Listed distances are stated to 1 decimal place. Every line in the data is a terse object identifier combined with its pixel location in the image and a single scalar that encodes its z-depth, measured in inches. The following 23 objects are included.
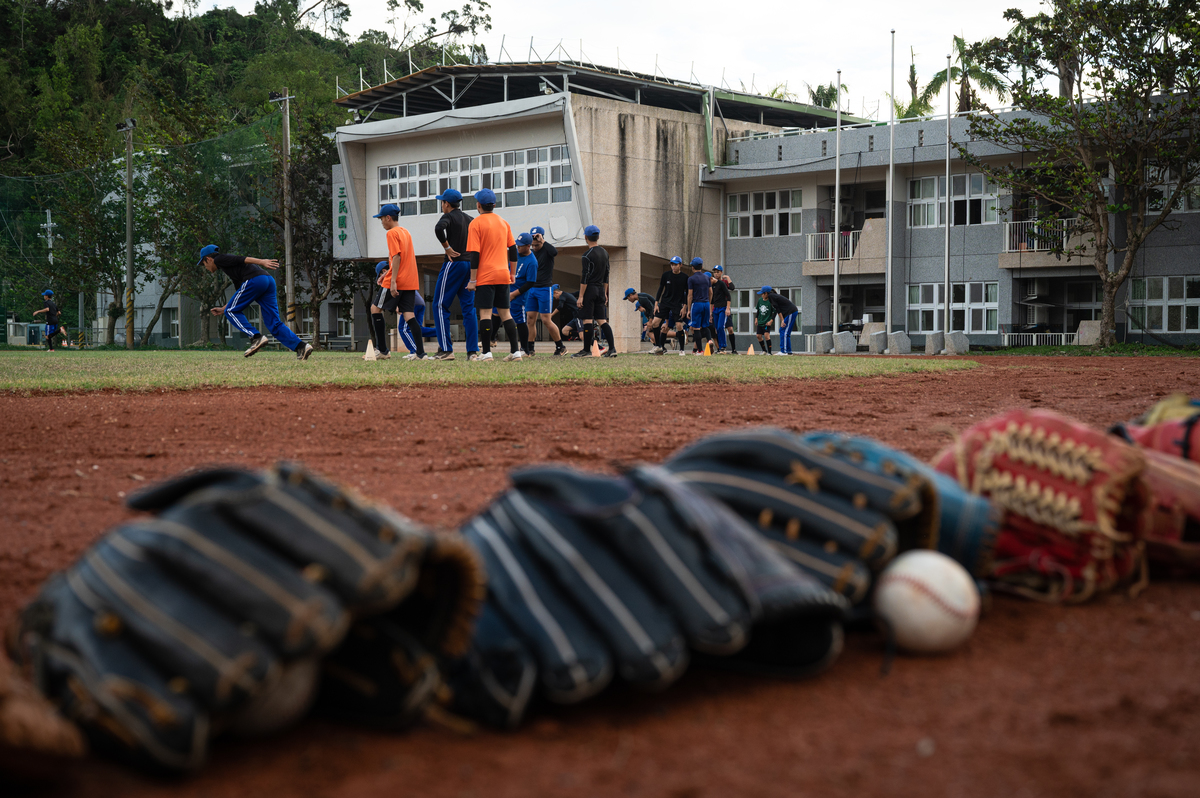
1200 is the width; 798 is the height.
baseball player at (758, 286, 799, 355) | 1045.8
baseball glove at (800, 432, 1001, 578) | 107.1
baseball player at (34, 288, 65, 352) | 1238.9
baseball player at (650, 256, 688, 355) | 893.8
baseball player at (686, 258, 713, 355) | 917.8
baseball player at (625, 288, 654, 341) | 972.4
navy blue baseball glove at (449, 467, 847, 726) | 82.7
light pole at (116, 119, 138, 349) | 1566.2
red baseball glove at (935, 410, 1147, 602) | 113.9
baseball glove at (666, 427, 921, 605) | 97.7
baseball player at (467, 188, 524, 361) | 569.0
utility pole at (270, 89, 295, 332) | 1497.3
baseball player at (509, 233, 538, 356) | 732.0
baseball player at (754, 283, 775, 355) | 1087.6
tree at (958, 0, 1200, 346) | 1056.8
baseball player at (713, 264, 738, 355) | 986.1
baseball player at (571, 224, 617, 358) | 737.0
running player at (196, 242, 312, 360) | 553.6
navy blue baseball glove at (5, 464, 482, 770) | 69.2
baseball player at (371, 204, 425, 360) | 602.1
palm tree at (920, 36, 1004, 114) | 1674.5
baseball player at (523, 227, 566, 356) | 717.3
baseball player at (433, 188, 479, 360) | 571.8
